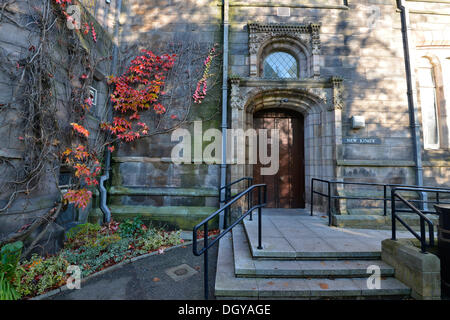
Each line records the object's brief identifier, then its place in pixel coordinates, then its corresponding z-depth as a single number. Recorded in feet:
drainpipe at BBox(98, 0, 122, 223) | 16.72
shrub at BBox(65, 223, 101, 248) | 12.98
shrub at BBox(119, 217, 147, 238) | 14.77
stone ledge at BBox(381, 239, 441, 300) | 7.72
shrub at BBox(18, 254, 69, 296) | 8.83
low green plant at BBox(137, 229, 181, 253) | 12.99
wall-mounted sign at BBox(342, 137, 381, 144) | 18.35
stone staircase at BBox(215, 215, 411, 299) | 8.04
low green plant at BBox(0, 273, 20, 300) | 7.68
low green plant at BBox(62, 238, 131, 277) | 10.67
